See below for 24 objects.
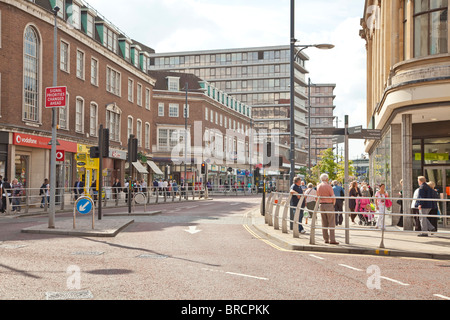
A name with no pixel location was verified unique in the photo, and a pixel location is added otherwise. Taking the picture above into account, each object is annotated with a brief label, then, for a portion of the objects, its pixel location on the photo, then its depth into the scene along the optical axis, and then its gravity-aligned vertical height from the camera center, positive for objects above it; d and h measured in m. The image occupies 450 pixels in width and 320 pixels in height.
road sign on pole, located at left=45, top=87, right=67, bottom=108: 15.44 +2.20
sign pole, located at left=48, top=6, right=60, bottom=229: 15.65 -0.19
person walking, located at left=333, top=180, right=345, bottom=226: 19.55 -1.03
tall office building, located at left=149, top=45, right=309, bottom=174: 106.07 +19.90
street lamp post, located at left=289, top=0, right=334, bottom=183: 20.70 +4.02
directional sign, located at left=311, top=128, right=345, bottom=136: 13.31 +1.10
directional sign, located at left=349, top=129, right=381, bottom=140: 14.85 +1.17
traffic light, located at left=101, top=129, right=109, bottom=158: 18.78 +1.11
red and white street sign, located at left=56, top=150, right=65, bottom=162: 30.38 +1.01
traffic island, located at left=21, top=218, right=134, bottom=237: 14.69 -1.59
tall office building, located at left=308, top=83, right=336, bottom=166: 137.38 +17.15
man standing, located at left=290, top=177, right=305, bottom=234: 16.31 -0.50
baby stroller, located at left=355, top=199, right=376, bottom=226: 18.90 -1.37
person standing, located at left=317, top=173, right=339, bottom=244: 12.91 -0.79
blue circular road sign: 15.18 -0.86
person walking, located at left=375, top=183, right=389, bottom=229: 18.02 -0.69
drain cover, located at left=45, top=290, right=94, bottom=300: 6.58 -1.52
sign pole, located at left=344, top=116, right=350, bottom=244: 12.52 -0.72
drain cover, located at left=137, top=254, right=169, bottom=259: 10.58 -1.62
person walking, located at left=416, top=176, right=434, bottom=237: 14.10 -0.79
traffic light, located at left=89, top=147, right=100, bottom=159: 18.77 +0.76
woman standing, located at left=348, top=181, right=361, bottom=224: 19.92 -0.66
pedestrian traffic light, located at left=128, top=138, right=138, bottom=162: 22.97 +1.06
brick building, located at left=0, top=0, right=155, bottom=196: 29.31 +5.81
